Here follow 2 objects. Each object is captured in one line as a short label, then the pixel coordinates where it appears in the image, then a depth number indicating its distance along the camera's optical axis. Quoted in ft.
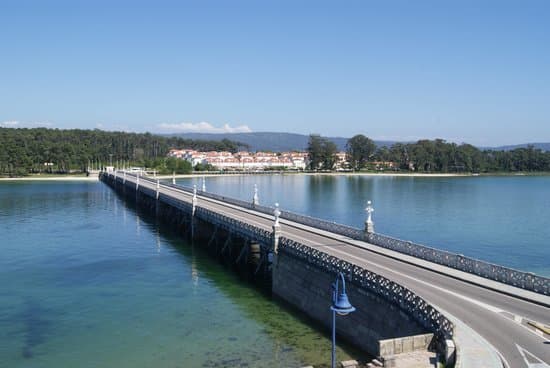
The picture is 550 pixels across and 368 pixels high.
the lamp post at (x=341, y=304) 57.98
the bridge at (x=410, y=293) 68.64
